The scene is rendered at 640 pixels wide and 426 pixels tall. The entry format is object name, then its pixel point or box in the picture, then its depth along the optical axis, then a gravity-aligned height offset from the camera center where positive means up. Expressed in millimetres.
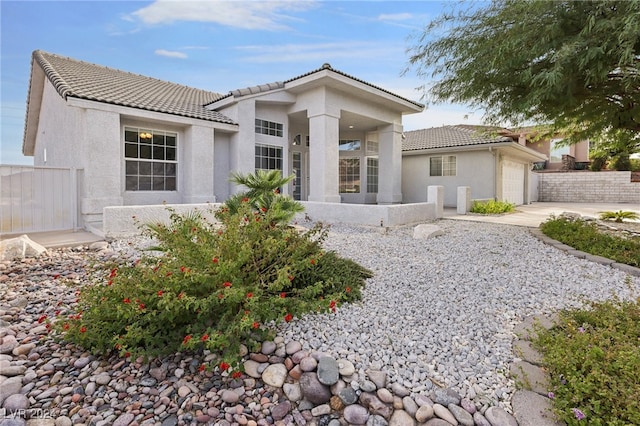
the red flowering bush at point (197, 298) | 2988 -934
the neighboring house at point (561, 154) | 31438 +4806
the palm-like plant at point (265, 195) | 7875 +155
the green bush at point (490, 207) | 15050 -217
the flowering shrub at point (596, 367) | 2379 -1358
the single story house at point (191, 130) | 10001 +2646
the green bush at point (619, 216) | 12559 -493
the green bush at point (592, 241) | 6833 -890
